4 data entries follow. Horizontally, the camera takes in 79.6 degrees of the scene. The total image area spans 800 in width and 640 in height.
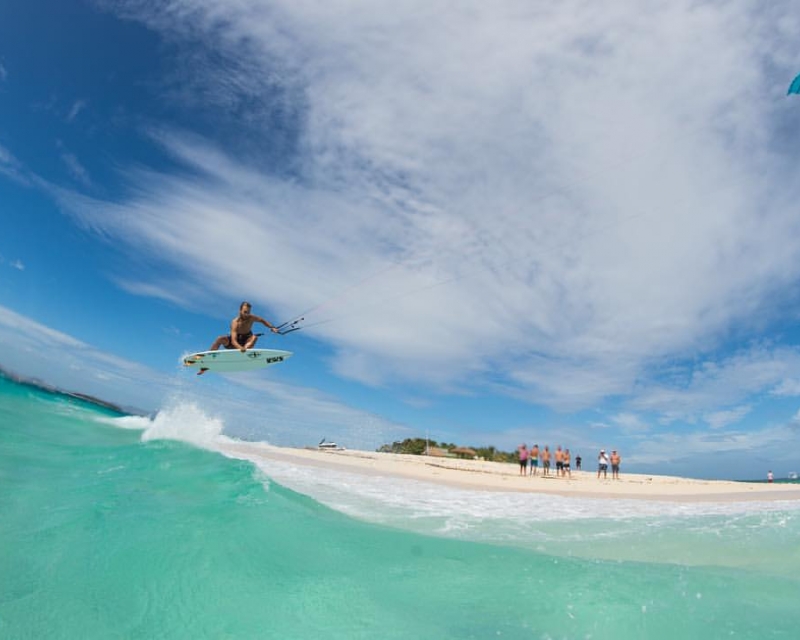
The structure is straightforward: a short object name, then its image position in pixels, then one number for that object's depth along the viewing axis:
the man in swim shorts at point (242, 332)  16.89
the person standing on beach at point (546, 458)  29.61
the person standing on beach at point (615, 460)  27.58
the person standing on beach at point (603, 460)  28.16
